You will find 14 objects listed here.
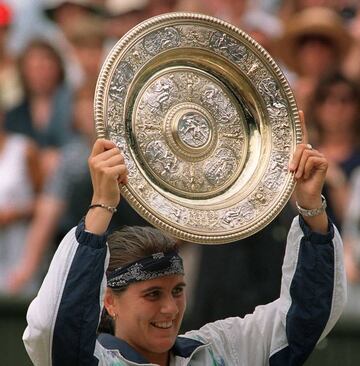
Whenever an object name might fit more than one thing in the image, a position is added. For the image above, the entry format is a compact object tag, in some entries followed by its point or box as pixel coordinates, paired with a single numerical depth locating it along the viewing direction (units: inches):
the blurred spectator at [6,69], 738.2
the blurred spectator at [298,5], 704.4
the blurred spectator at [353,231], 618.2
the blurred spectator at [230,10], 703.1
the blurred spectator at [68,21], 722.8
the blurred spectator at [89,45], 695.4
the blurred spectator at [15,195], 668.1
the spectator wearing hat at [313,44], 671.8
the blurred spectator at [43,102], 700.0
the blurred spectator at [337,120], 629.9
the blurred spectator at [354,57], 657.0
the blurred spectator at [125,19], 717.9
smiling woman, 370.3
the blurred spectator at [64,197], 639.1
